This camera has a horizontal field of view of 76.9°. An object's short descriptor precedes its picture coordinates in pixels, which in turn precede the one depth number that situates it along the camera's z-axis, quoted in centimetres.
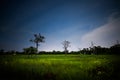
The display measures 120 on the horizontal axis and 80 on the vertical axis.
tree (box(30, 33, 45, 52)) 2769
